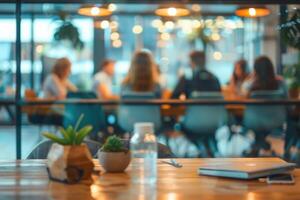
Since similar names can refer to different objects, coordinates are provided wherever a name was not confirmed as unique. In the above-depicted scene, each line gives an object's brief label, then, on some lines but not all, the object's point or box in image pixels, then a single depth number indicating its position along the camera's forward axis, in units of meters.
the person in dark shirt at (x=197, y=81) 5.50
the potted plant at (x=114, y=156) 1.82
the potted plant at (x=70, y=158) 1.66
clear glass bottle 1.76
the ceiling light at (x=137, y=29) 8.70
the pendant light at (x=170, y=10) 5.53
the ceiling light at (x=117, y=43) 8.22
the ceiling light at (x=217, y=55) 8.95
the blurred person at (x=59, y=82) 5.82
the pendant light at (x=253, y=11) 5.53
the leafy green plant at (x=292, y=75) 5.44
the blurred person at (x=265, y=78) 5.41
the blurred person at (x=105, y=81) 6.52
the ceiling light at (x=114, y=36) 8.25
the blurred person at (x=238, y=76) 7.03
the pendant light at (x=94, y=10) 5.19
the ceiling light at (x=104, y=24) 7.11
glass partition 5.10
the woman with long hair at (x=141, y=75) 5.39
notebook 1.73
